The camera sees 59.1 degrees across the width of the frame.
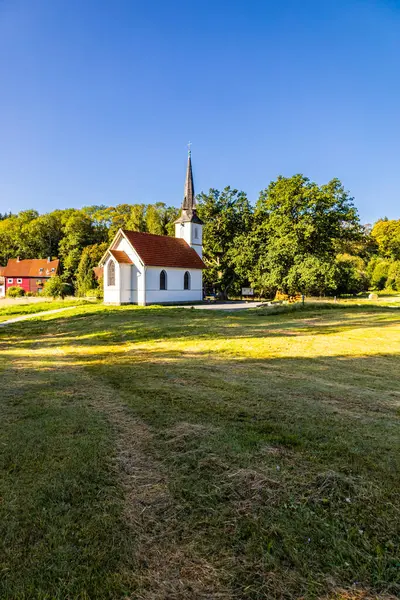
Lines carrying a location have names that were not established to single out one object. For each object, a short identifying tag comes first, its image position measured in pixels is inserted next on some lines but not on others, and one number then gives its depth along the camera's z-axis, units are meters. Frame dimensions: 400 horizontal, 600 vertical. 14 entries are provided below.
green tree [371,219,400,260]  67.61
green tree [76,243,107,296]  46.09
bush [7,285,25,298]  51.09
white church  29.98
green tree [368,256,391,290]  54.28
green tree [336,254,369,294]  35.94
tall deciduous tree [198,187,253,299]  42.28
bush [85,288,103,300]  40.13
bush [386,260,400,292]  52.19
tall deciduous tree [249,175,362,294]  34.65
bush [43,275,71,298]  36.94
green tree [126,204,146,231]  65.19
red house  64.19
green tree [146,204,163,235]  60.19
